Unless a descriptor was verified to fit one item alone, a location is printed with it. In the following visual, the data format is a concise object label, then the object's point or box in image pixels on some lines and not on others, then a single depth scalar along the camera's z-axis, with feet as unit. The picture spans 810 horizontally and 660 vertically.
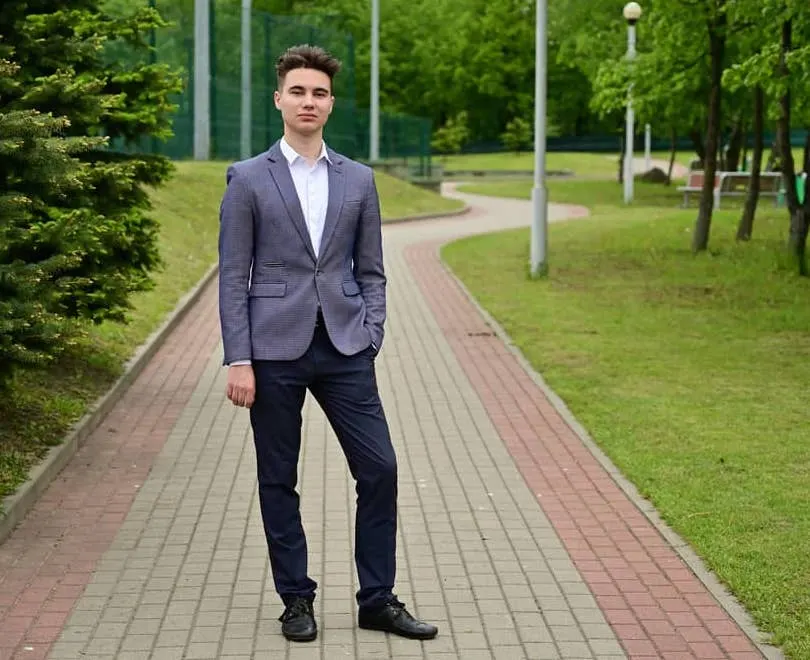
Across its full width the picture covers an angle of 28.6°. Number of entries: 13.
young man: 18.28
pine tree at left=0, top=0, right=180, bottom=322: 30.76
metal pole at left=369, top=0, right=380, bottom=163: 145.48
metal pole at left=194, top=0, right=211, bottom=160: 109.60
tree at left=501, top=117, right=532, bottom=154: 263.08
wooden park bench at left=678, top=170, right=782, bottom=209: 131.34
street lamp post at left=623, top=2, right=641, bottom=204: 82.99
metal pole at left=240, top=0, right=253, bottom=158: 119.65
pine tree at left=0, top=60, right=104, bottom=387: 25.27
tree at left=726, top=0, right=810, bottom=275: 56.54
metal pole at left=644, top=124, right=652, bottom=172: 196.67
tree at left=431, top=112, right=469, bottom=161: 264.93
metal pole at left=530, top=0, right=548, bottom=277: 69.67
